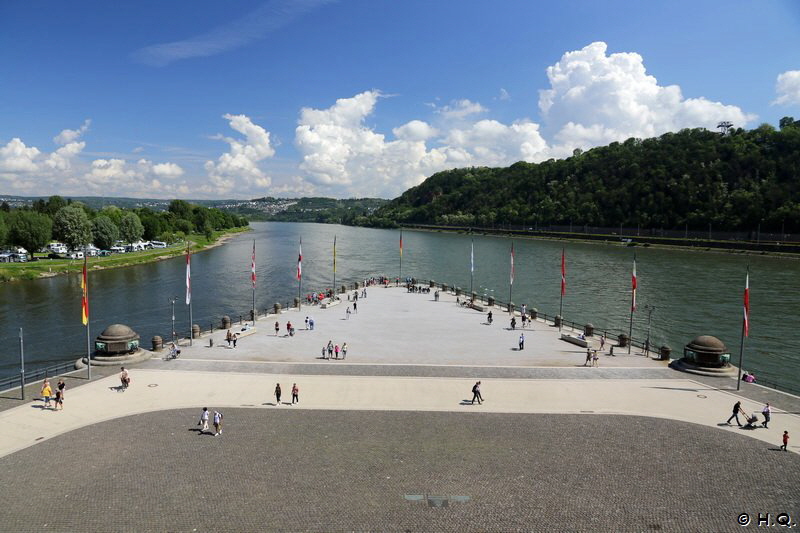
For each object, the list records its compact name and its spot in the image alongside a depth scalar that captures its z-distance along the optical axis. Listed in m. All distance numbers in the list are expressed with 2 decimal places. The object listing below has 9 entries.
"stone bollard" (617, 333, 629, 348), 34.41
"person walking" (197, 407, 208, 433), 19.69
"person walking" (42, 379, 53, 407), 21.53
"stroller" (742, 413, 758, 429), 20.44
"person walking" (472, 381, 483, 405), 23.14
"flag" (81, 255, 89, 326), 26.32
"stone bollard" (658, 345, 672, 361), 30.83
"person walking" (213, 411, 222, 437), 19.44
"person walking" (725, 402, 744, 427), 20.73
